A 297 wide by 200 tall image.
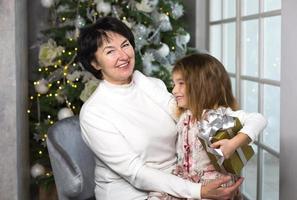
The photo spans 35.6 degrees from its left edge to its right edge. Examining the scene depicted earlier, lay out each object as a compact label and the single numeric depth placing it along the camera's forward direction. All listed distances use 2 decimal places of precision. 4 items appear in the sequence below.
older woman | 1.73
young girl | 1.65
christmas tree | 3.25
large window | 2.23
